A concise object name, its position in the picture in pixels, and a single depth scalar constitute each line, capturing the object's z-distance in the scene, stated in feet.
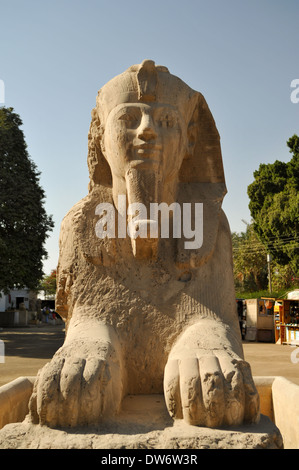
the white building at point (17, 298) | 91.26
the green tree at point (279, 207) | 66.49
